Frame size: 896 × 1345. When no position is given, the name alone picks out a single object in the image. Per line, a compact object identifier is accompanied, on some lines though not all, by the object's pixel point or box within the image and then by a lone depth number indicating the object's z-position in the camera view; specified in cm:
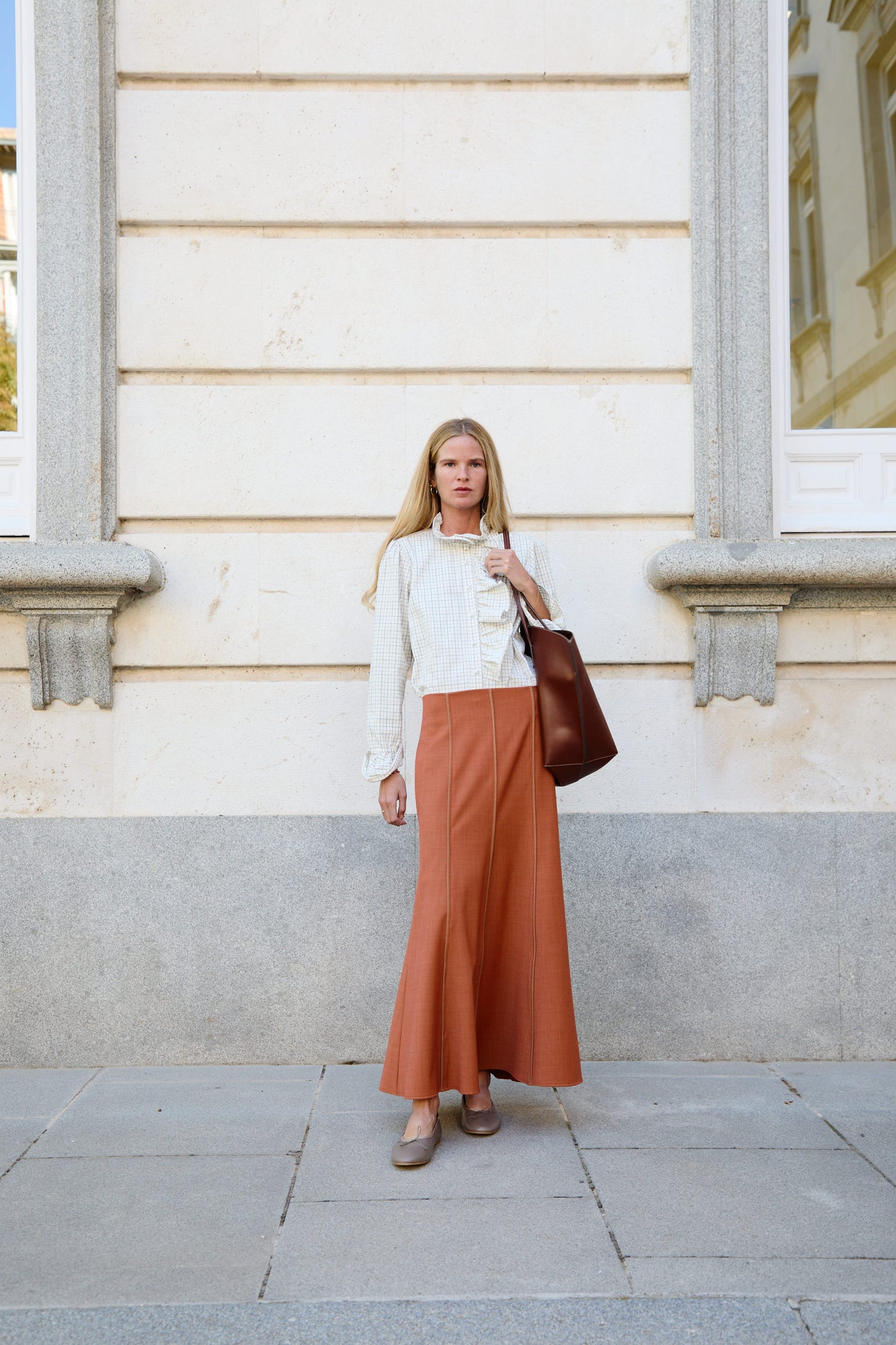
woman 329
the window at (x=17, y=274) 448
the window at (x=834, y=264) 457
